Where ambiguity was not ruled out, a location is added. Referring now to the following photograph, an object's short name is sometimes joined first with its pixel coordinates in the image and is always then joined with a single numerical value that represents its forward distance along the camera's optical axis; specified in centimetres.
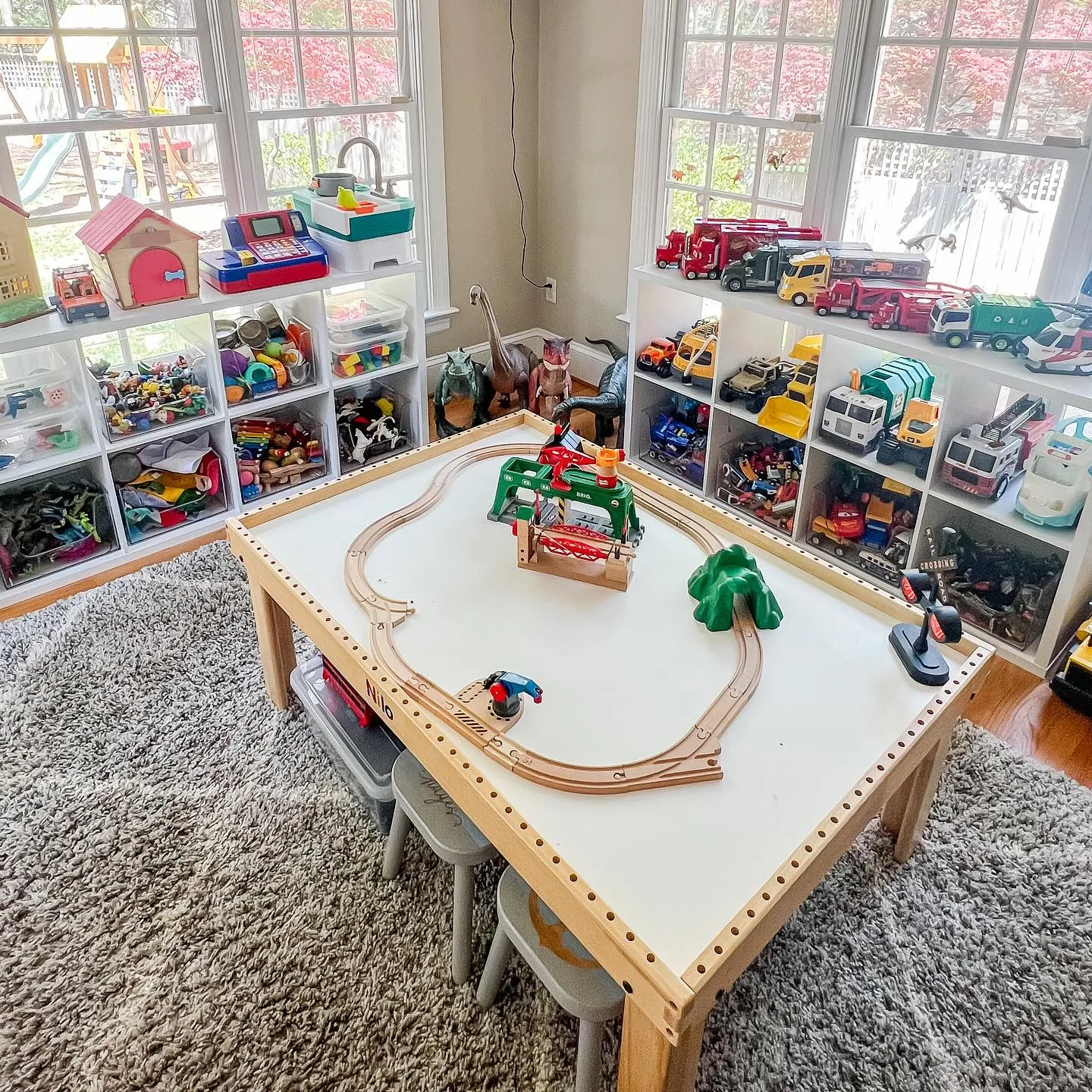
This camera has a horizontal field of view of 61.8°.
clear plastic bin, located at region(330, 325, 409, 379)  298
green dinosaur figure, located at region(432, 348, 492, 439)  315
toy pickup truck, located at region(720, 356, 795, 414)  276
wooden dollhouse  234
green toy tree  164
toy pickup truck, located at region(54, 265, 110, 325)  239
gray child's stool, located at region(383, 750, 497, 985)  149
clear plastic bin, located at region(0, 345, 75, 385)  259
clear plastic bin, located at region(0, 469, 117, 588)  252
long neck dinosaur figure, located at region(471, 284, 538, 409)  321
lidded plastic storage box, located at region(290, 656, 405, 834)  176
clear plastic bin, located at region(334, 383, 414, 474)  310
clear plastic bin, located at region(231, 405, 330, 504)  290
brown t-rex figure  324
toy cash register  264
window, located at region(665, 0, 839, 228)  267
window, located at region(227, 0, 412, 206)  282
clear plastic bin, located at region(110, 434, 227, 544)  267
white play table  117
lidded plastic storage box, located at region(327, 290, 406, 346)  297
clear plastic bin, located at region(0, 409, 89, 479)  247
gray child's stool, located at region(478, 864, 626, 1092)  128
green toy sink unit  275
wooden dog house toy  242
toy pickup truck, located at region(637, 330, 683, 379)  297
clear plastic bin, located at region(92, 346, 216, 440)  258
